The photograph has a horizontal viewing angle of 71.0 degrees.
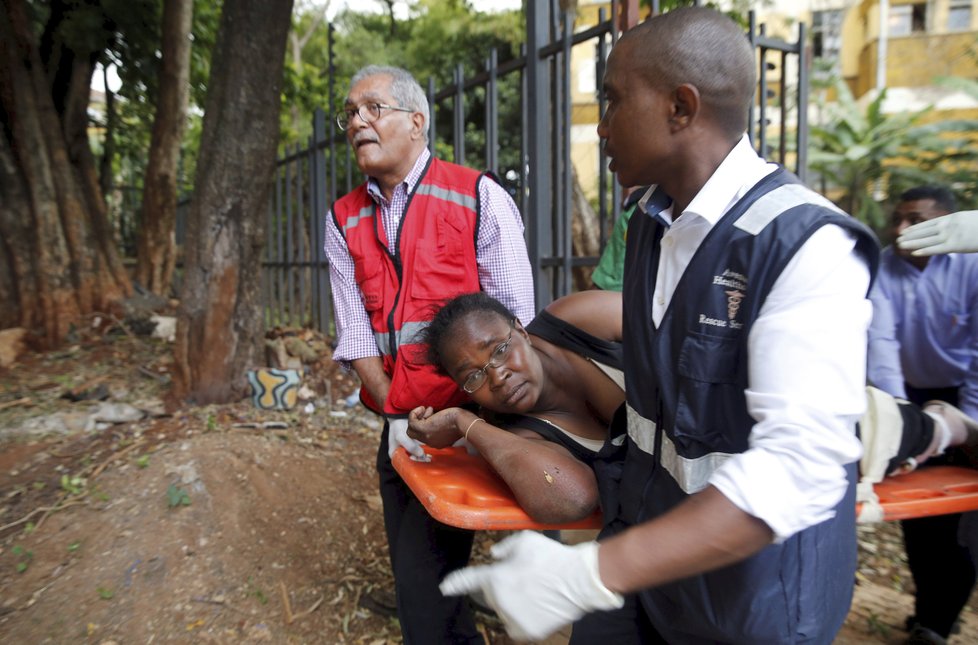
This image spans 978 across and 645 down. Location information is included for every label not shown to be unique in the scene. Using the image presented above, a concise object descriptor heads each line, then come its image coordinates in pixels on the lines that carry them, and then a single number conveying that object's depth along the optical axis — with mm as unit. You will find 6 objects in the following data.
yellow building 13367
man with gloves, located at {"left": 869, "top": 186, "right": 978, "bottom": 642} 2461
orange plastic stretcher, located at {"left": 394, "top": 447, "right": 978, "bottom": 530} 1544
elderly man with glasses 2082
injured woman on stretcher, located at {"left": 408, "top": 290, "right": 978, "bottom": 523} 1783
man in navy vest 920
